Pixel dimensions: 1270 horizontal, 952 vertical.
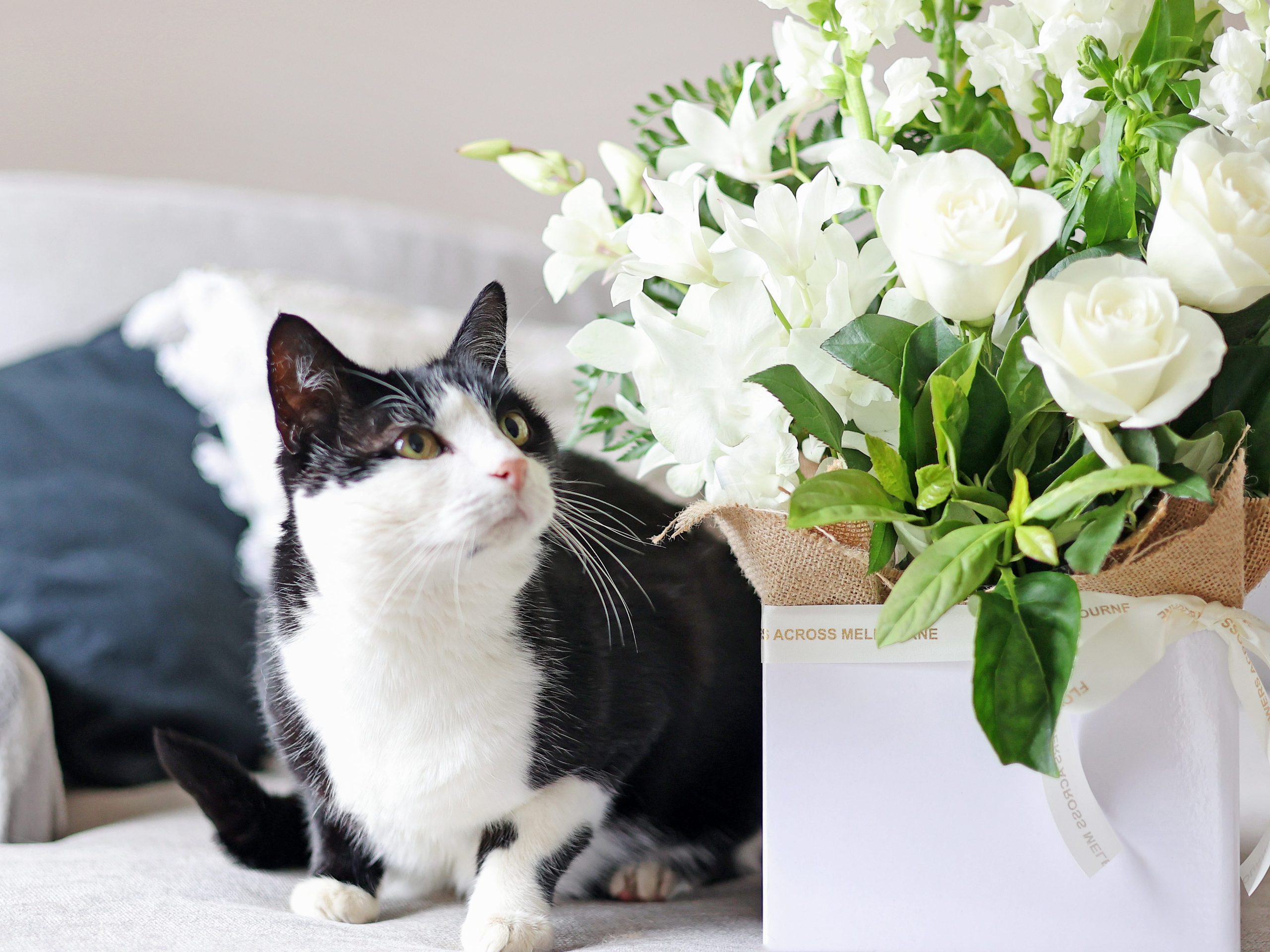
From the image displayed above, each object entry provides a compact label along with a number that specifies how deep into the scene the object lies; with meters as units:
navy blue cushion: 1.03
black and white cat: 0.63
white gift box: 0.56
